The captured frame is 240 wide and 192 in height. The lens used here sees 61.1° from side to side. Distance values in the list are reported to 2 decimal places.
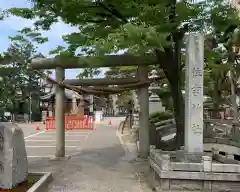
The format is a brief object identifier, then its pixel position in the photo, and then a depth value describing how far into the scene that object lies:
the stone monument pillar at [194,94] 4.88
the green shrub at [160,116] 11.49
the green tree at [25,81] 28.55
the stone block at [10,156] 4.39
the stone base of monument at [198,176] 4.43
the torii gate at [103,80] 7.39
